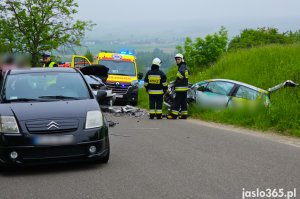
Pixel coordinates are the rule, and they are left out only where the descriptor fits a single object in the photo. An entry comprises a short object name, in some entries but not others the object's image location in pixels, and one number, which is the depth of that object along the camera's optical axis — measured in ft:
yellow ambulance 80.48
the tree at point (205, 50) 107.04
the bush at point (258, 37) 139.04
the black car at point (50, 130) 25.40
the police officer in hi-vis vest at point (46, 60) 56.90
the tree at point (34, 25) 118.62
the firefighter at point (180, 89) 55.62
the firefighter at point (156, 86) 55.88
